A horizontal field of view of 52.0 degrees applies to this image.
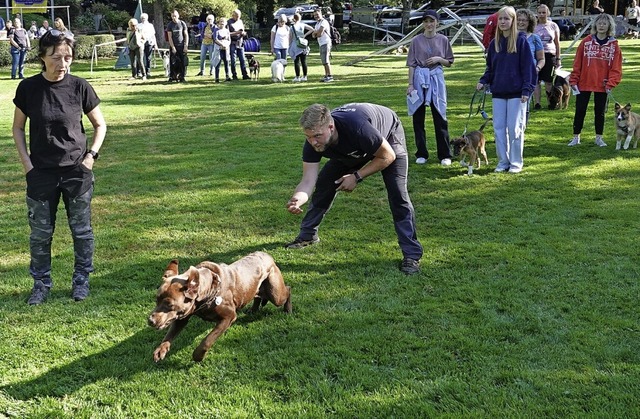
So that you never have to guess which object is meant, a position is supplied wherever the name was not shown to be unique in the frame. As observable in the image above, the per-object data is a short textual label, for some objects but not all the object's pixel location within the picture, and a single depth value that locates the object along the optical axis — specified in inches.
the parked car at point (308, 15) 1586.4
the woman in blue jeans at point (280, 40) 772.0
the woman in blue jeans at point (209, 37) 798.7
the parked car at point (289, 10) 1659.7
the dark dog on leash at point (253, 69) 821.2
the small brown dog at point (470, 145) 354.3
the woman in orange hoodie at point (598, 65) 375.9
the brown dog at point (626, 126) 386.9
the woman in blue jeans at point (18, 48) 858.8
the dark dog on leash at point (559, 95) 517.0
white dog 765.9
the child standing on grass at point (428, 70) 352.8
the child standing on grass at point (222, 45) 762.8
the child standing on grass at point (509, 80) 322.7
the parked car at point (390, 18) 1631.4
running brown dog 151.2
